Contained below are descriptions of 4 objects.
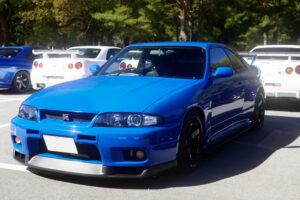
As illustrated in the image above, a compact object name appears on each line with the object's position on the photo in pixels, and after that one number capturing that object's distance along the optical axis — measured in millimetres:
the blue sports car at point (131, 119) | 4016
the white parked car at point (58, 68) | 11648
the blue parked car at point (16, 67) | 13289
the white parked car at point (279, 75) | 9516
